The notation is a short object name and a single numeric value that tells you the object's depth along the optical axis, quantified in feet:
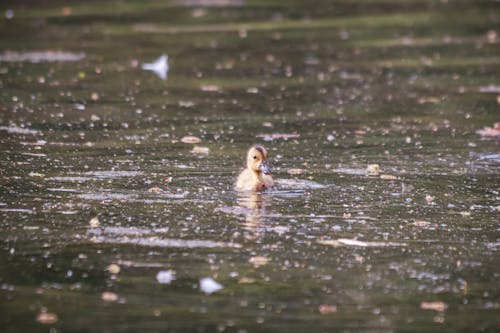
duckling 39.14
